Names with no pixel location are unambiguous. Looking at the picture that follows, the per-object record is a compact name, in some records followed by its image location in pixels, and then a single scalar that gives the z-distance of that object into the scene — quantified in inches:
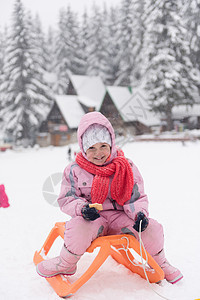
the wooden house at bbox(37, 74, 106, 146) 677.9
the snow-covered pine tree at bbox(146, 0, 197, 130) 646.5
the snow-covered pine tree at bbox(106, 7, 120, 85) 846.5
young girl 76.0
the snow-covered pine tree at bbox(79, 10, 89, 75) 857.5
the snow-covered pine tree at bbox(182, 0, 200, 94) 657.0
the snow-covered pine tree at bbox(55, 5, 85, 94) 833.2
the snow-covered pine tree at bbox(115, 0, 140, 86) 766.6
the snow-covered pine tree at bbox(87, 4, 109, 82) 830.5
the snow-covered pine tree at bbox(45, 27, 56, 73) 928.4
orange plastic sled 73.9
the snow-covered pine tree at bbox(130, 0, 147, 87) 706.9
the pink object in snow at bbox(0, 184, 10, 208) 179.5
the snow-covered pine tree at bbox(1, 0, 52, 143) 697.6
